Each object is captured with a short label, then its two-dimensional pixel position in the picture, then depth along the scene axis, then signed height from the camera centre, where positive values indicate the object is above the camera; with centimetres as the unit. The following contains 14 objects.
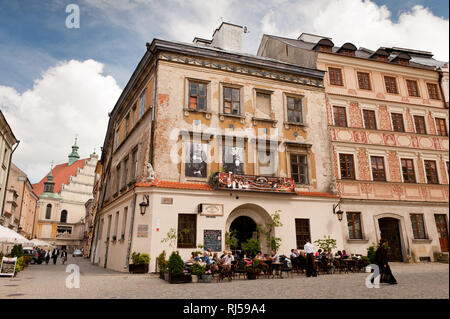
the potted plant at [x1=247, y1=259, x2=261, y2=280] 1480 -88
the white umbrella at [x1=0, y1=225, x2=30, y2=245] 1791 +70
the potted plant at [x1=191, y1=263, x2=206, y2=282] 1333 -80
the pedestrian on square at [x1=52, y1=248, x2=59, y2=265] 3391 -38
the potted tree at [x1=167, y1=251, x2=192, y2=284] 1302 -82
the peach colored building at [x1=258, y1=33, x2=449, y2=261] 2162 +668
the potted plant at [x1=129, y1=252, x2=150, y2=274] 1638 -73
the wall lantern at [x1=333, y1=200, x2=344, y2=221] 2011 +207
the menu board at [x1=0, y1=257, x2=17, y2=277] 1614 -72
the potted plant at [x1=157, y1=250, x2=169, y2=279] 1452 -61
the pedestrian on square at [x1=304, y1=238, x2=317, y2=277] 1524 -65
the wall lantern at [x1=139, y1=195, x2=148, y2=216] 1719 +218
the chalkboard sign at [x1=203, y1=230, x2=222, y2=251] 1767 +45
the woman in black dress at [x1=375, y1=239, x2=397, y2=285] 1084 -51
